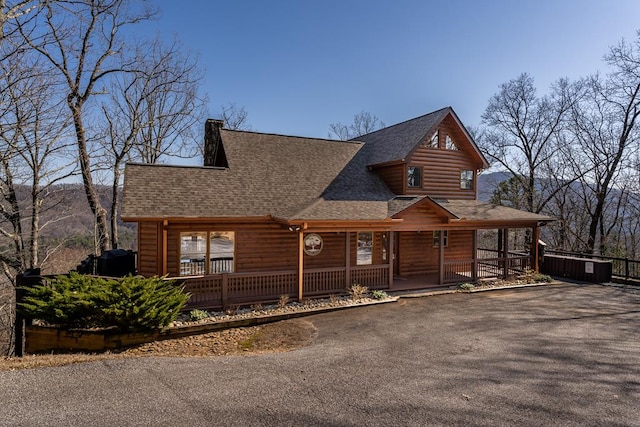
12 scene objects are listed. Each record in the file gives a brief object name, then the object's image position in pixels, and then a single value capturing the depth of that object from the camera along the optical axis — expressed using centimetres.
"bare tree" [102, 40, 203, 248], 2403
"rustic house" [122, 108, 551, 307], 1190
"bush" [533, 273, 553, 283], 1579
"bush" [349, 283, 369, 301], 1243
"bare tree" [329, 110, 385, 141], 4413
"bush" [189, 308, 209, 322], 1017
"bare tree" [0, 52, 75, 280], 1433
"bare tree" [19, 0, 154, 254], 1946
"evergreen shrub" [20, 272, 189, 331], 838
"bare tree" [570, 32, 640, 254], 2447
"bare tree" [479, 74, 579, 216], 3002
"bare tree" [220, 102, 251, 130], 3697
